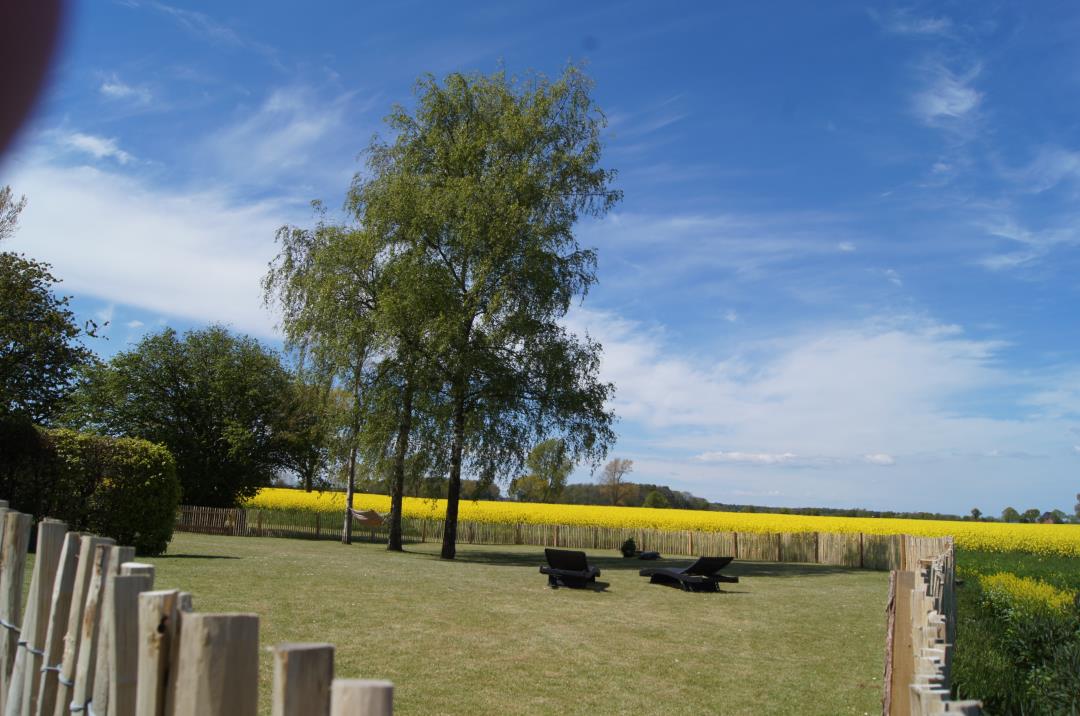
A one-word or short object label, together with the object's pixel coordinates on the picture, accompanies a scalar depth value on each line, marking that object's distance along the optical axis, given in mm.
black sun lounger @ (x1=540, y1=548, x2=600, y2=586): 17766
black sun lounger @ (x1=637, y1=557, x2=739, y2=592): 18359
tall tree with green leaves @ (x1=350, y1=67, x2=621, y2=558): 27625
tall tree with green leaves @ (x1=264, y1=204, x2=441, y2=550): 27484
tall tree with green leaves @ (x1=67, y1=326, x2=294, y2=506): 41812
